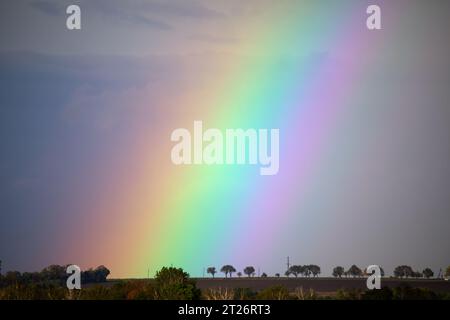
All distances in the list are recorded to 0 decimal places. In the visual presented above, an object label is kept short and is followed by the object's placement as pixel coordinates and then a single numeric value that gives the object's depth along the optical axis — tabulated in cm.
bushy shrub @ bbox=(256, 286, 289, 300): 11072
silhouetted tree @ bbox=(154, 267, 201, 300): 10894
